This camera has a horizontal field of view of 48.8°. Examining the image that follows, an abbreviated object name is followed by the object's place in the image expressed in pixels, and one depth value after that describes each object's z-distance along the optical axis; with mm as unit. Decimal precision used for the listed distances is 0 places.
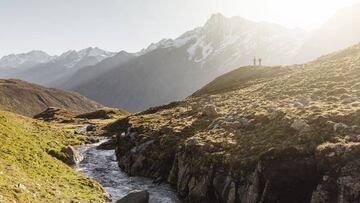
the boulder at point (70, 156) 59906
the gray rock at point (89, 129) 120806
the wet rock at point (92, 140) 89550
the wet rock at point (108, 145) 79125
